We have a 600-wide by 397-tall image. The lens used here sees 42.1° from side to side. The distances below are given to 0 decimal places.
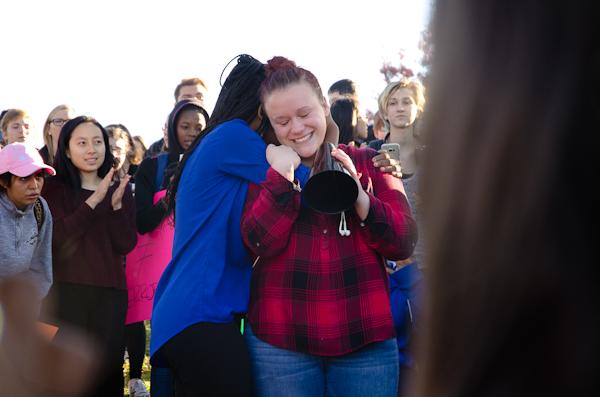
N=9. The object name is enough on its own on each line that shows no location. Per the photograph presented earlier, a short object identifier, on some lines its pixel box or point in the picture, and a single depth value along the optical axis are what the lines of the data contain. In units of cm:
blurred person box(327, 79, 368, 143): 529
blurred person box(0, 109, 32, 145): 668
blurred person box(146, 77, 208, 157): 620
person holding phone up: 346
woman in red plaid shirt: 262
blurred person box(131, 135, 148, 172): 849
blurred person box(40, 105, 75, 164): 598
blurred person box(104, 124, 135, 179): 693
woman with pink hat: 460
